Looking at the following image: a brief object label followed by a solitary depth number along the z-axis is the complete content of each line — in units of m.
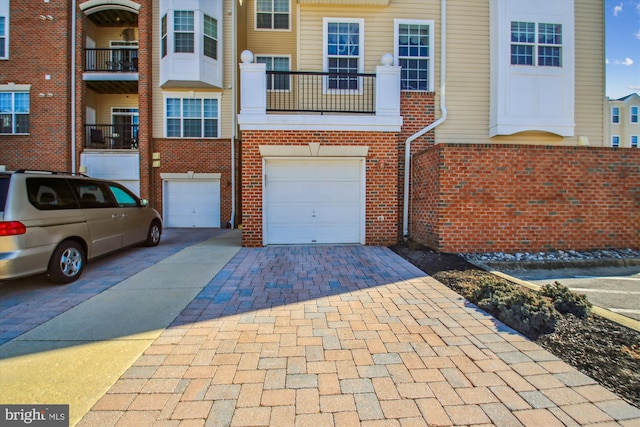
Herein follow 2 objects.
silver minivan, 4.17
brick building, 6.96
